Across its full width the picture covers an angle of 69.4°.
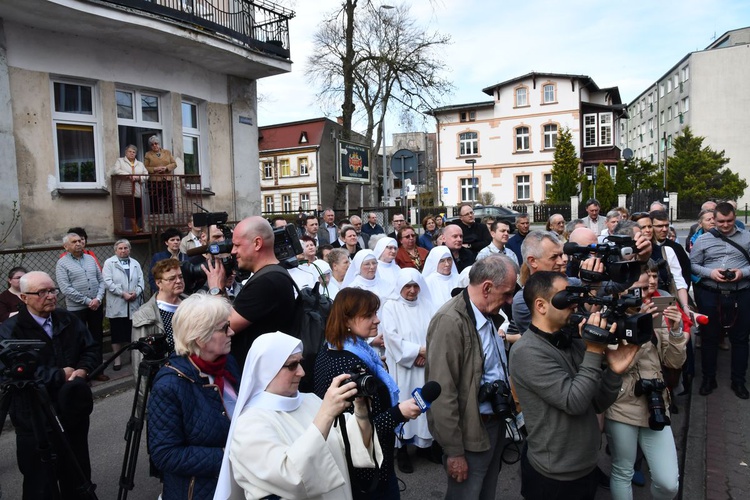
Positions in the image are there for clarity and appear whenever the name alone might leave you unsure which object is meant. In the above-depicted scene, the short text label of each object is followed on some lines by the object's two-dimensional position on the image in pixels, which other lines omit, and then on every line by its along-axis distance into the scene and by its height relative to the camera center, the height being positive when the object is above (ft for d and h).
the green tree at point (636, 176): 128.88 +7.68
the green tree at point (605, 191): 123.03 +3.59
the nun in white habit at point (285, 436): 6.84 -2.98
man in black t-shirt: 10.98 -1.57
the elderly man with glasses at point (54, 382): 12.32 -3.81
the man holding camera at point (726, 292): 20.08 -3.37
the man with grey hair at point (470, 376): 10.45 -3.31
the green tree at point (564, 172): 136.98 +9.46
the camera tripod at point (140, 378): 11.61 -3.52
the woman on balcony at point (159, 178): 36.65 +2.71
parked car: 123.84 -0.31
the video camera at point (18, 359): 11.05 -2.83
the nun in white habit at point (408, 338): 16.25 -3.85
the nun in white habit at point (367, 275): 19.37 -2.25
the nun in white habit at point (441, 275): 19.54 -2.39
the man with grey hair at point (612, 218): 28.07 -0.61
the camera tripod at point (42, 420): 11.28 -4.27
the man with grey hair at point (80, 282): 24.98 -2.93
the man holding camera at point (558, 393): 8.73 -3.06
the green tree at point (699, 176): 133.48 +7.15
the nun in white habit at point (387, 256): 21.65 -1.79
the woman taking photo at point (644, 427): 11.31 -4.74
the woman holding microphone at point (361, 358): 8.94 -2.69
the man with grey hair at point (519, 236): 30.16 -1.55
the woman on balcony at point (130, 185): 35.58 +2.22
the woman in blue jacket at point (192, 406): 9.12 -3.27
